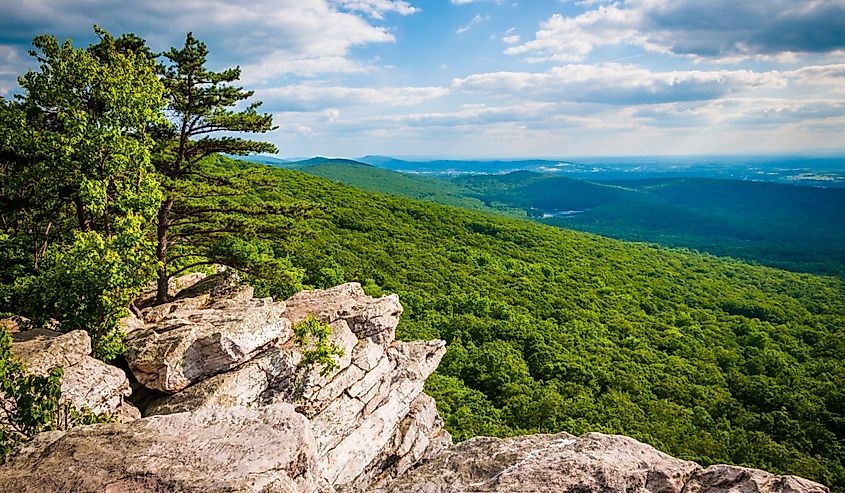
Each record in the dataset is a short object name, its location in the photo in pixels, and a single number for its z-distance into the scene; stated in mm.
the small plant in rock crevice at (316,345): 15445
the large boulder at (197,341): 13359
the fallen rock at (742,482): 11922
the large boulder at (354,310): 18594
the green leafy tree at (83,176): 13266
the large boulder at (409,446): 15891
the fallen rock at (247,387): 12938
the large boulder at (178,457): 8211
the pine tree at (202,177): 17766
